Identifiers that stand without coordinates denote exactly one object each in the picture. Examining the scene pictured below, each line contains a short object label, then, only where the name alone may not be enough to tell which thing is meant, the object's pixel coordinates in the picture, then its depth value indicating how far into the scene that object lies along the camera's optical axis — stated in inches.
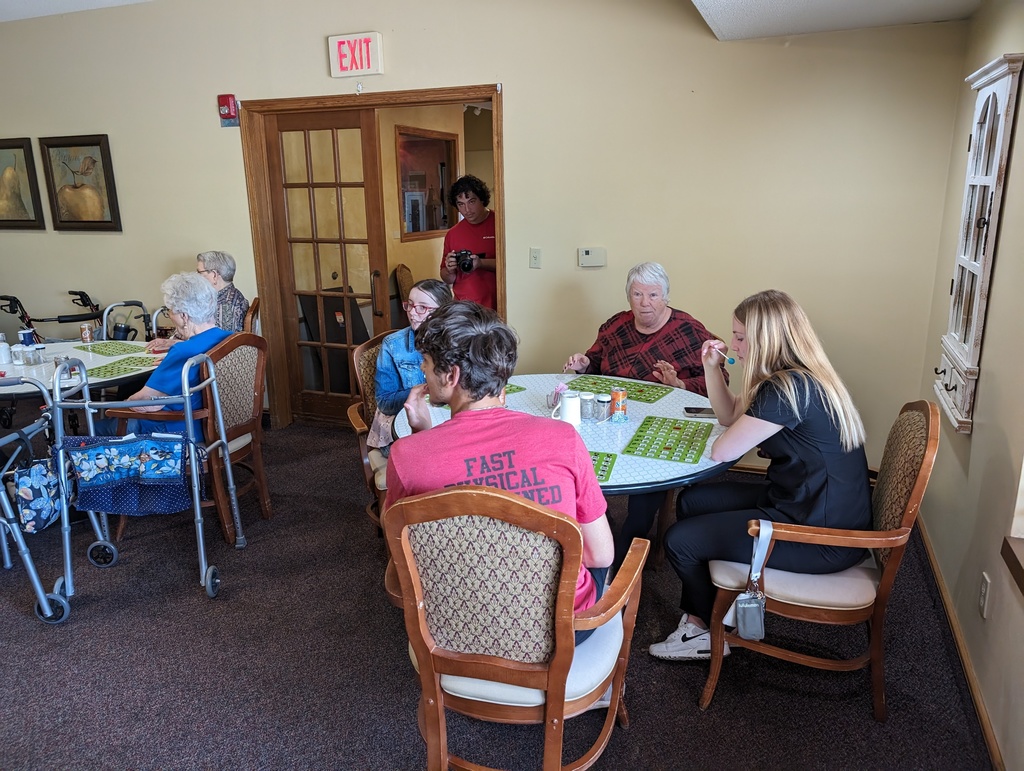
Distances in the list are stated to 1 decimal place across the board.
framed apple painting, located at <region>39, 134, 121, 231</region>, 185.0
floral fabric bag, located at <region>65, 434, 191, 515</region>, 94.3
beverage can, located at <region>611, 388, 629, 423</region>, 95.2
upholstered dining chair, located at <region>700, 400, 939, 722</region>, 69.5
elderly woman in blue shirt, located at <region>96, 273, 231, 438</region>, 111.0
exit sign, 151.2
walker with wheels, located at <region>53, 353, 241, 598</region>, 94.4
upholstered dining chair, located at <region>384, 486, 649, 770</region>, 50.7
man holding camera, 162.6
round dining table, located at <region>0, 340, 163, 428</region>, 117.0
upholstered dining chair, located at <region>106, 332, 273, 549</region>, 112.7
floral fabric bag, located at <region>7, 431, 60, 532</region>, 95.7
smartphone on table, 96.5
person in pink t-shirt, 54.7
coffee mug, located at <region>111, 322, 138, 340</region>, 185.0
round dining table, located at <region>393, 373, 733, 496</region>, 75.7
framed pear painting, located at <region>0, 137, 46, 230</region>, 194.5
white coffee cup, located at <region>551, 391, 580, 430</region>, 90.4
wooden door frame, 149.4
